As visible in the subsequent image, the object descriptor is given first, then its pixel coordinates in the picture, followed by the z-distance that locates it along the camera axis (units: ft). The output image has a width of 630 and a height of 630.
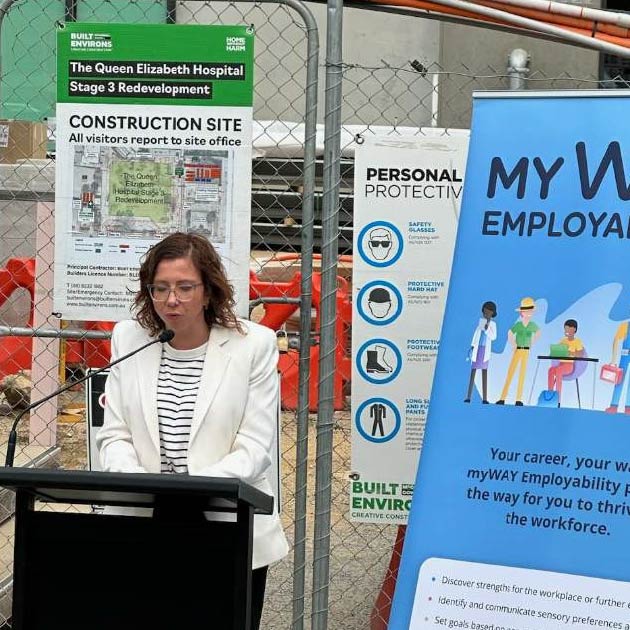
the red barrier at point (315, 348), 29.27
